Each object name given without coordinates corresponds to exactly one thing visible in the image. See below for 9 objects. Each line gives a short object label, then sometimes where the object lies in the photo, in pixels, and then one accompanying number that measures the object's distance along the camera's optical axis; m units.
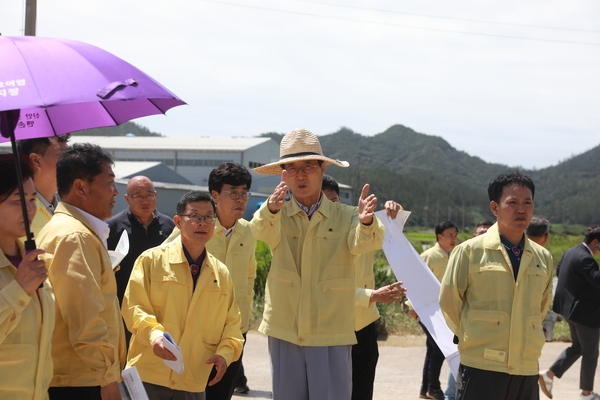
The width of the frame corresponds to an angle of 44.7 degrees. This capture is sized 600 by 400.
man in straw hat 4.78
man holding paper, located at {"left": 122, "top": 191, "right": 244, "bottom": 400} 4.32
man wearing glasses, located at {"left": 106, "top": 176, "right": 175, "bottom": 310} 6.39
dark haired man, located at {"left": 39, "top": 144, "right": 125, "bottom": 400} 3.49
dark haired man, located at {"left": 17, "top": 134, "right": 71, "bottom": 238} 4.54
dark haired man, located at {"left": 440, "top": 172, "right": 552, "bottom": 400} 4.74
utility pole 11.41
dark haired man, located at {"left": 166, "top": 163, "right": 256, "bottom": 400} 5.75
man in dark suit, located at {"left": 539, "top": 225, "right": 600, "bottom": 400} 8.50
